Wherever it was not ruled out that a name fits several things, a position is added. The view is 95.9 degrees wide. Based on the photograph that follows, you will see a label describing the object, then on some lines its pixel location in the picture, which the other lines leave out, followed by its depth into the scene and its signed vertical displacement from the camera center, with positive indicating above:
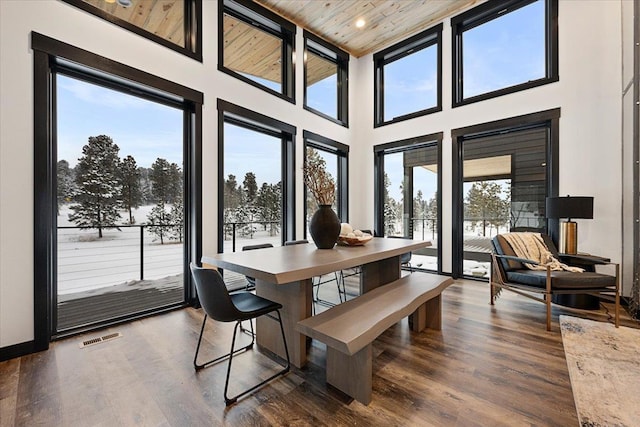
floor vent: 2.39 -1.09
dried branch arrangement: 2.62 +0.24
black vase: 2.62 -0.13
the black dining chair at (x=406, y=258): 4.20 -0.68
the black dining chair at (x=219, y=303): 1.68 -0.55
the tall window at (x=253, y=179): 3.81 +0.47
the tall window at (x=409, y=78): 4.96 +2.47
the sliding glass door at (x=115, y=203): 2.64 +0.09
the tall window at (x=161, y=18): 2.77 +2.06
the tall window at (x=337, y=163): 5.29 +0.96
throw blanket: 3.24 -0.44
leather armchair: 2.73 -0.66
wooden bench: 1.57 -0.67
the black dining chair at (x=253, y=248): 2.84 -0.37
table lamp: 3.21 -0.02
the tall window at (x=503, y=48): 3.98 +2.44
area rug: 1.58 -1.10
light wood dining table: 1.76 -0.37
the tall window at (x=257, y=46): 3.82 +2.44
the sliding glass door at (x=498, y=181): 4.04 +0.45
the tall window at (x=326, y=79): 5.07 +2.51
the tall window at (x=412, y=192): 5.00 +0.36
